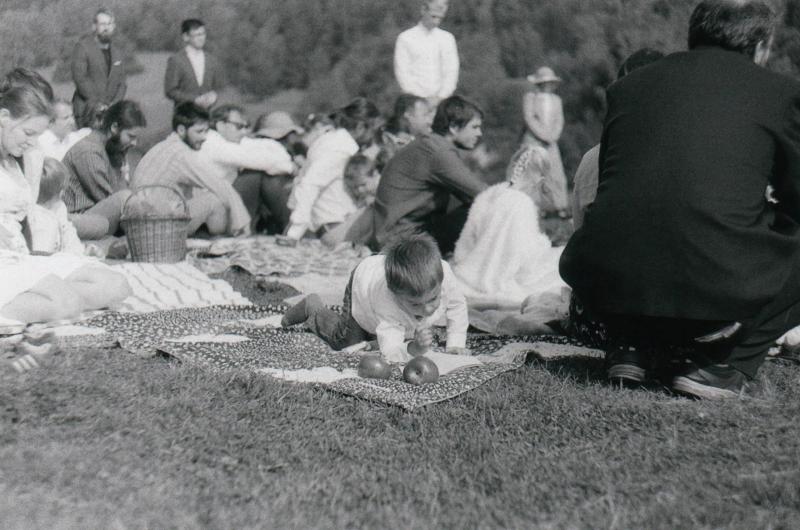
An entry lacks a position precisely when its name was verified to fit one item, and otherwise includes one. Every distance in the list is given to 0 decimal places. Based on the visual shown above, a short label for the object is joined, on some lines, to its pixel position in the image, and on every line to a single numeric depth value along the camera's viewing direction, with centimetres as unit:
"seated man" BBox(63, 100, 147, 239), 925
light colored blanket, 673
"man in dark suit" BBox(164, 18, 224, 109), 1277
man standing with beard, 1248
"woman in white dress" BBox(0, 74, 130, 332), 574
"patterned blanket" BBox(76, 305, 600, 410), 464
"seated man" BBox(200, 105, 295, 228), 1100
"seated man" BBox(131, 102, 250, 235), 999
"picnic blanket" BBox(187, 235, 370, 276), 862
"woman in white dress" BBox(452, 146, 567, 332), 718
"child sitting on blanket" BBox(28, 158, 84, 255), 704
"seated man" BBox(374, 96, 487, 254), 835
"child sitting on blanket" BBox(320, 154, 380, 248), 1034
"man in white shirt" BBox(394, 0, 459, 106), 1251
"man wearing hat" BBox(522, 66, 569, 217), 1321
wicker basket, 831
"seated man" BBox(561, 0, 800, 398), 437
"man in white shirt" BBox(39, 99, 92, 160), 1012
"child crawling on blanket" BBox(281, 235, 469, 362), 503
